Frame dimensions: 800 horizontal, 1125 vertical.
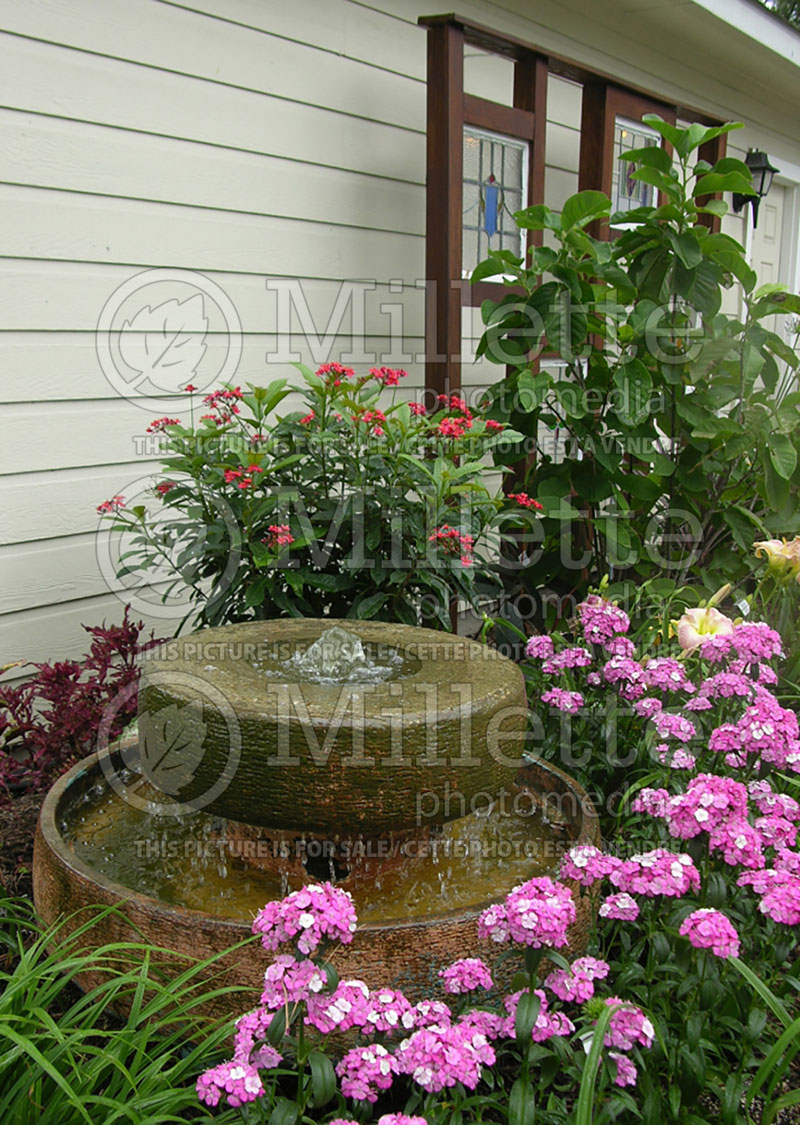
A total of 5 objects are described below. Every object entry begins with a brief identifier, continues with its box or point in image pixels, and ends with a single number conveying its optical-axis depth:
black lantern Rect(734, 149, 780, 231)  6.80
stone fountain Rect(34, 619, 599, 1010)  1.88
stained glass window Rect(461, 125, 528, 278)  4.48
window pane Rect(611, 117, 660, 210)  5.52
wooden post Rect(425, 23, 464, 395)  3.90
